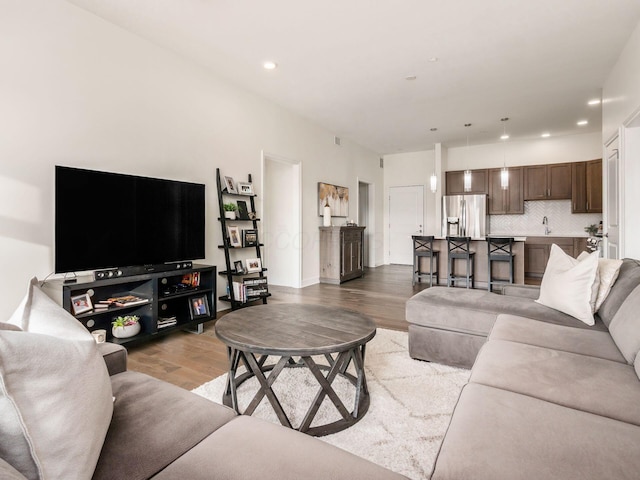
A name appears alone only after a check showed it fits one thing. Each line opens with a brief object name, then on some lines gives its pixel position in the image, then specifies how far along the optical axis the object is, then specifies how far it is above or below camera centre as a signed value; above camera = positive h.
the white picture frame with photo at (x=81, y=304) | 2.67 -0.50
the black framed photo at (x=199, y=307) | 3.57 -0.70
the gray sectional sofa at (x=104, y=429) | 0.72 -0.54
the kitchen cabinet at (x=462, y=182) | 7.75 +1.28
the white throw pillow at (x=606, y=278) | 2.24 -0.27
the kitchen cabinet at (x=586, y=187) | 6.57 +0.98
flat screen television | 2.69 +0.18
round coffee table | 1.74 -0.54
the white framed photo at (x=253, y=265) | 4.48 -0.33
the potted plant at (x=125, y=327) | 2.91 -0.74
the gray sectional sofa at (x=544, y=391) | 0.93 -0.59
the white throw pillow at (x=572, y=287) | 2.24 -0.34
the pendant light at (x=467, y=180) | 5.85 +0.99
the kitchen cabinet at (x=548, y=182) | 7.01 +1.16
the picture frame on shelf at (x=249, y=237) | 4.53 +0.03
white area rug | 1.63 -0.98
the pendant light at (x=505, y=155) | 5.75 +1.85
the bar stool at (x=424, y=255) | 6.03 -0.30
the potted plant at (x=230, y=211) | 4.28 +0.36
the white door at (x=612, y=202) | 4.02 +0.44
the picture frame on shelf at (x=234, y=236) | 4.36 +0.05
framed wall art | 6.33 +0.78
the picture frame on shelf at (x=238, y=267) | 4.38 -0.35
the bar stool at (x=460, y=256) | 5.71 -0.30
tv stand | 2.77 -0.52
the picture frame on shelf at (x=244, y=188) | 4.49 +0.67
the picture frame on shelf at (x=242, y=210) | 4.49 +0.39
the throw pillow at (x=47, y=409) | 0.71 -0.37
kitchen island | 5.66 -0.44
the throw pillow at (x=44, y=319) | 0.99 -0.23
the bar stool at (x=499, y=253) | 5.44 -0.25
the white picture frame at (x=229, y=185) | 4.28 +0.69
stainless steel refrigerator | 7.61 +0.50
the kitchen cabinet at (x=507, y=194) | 7.43 +0.95
